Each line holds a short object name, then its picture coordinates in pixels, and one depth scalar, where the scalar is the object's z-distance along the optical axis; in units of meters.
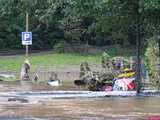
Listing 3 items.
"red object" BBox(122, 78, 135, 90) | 27.05
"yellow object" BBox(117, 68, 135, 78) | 27.95
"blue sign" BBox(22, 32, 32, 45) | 40.84
